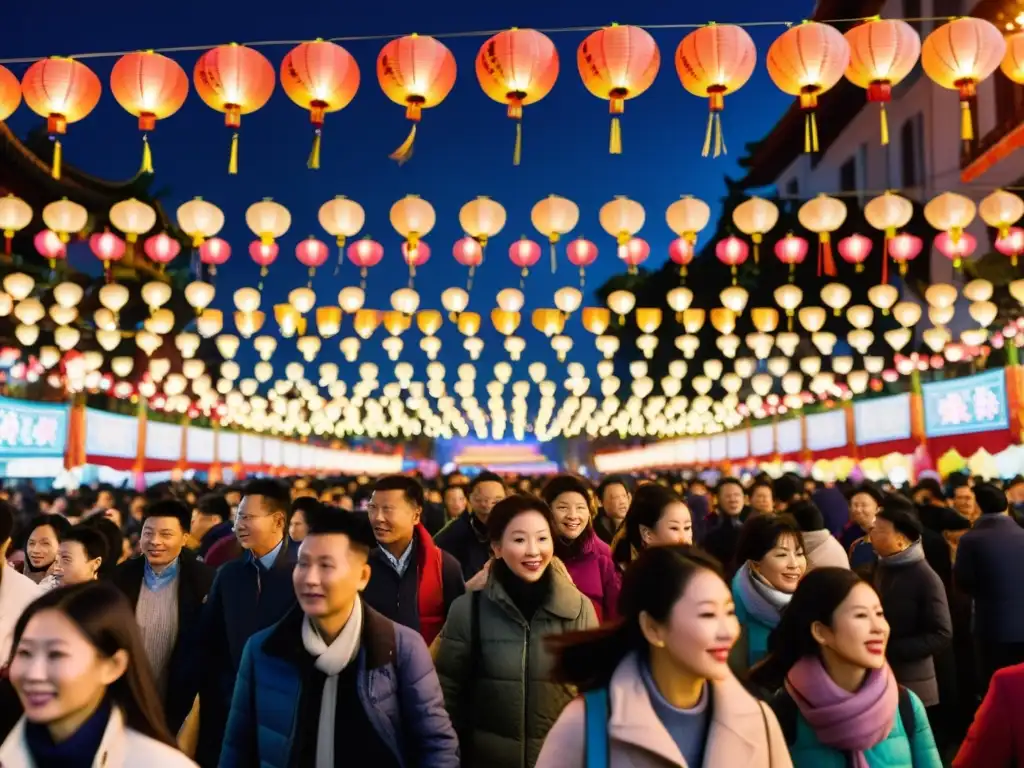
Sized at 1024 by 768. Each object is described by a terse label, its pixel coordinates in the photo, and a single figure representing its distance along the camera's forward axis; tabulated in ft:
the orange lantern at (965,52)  24.73
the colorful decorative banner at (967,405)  54.60
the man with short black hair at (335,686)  8.45
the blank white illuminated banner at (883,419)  69.41
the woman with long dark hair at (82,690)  6.42
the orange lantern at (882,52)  24.82
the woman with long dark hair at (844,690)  7.88
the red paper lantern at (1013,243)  43.83
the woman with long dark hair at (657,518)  14.56
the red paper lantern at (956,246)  41.34
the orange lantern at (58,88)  26.32
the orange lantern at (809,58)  24.70
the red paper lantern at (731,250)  50.57
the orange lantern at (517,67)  25.22
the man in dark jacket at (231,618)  12.34
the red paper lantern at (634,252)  46.01
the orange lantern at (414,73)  25.72
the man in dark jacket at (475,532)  19.94
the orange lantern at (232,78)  25.55
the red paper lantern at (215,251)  46.34
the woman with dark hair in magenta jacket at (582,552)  15.66
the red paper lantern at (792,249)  47.93
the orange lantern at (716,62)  25.22
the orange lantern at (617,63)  25.34
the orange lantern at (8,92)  26.43
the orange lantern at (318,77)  25.43
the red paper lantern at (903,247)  44.42
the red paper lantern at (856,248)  47.44
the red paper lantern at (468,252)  46.06
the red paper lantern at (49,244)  44.62
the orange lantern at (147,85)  25.82
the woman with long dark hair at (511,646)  10.64
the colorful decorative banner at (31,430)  62.34
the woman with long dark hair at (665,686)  6.61
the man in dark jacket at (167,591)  13.03
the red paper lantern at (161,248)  44.41
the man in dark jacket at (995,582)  17.11
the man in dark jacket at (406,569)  13.94
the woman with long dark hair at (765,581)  11.73
